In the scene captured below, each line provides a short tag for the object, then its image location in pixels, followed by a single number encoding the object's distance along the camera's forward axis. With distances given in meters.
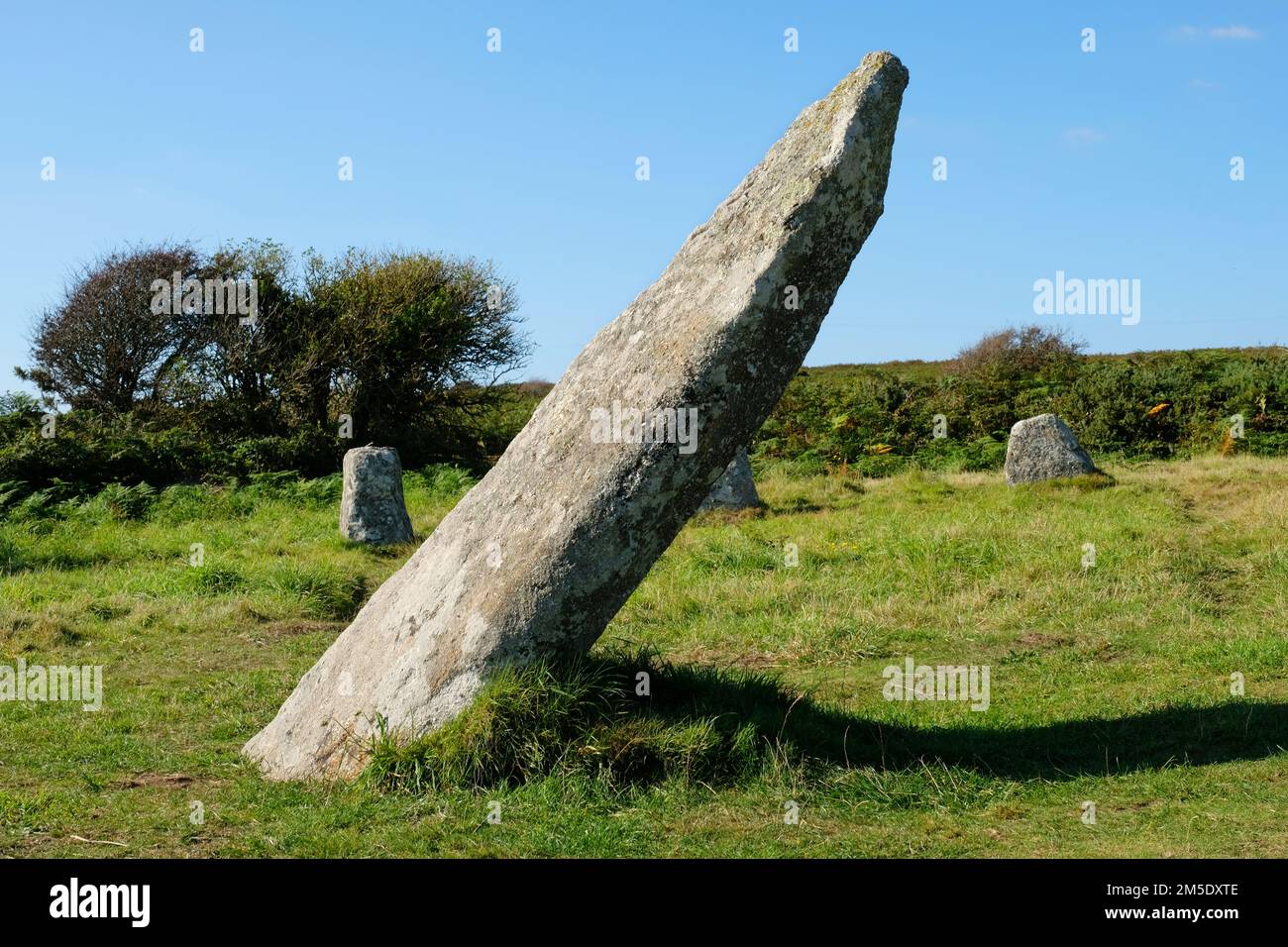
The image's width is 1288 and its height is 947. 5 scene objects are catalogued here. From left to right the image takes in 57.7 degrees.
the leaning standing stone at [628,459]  7.00
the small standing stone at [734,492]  19.25
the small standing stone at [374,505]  17.58
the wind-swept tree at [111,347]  28.25
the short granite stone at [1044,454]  20.05
